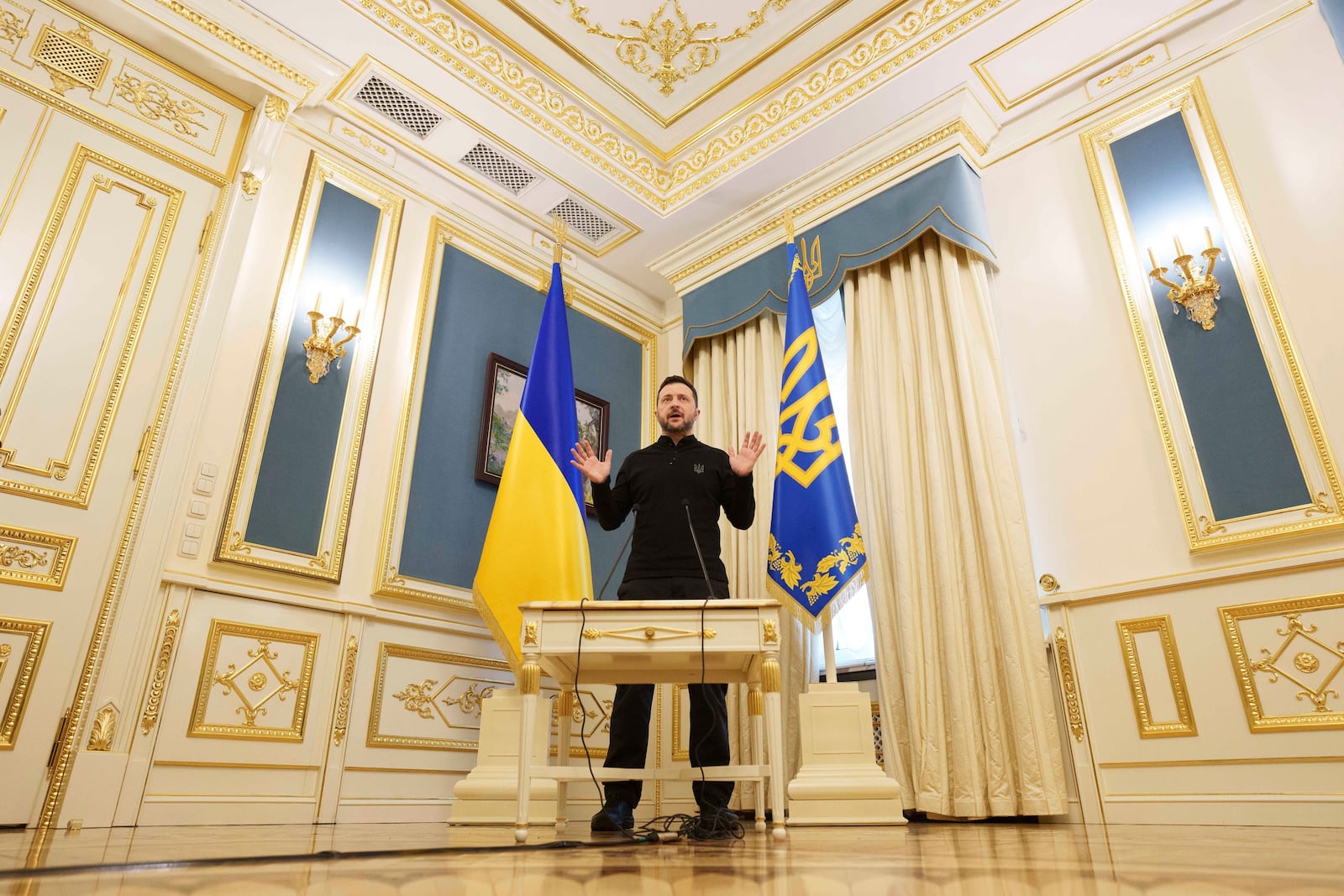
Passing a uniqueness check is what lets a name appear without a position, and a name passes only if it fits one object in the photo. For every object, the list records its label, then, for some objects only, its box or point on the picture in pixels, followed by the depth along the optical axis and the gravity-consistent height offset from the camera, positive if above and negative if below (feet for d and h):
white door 8.72 +4.39
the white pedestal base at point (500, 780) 9.69 -0.42
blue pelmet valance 12.89 +8.36
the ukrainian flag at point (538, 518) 11.11 +3.11
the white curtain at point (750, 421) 12.50 +5.80
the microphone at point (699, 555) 8.49 +1.97
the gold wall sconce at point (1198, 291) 10.64 +5.77
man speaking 8.80 +2.36
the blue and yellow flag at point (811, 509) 10.95 +3.18
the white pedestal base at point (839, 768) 9.07 -0.27
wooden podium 7.14 +0.91
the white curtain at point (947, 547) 10.11 +2.67
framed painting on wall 13.70 +5.57
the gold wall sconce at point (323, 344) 11.79 +5.64
